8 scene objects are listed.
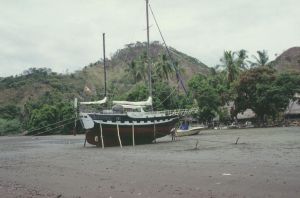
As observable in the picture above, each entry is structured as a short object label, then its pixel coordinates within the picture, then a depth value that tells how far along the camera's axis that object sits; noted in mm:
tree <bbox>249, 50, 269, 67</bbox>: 67062
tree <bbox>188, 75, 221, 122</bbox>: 56562
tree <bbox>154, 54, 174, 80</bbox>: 72750
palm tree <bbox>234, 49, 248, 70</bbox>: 66625
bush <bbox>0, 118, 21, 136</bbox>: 85238
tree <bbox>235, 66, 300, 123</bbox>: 52184
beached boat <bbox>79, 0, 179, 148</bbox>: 33250
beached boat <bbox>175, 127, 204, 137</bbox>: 42812
